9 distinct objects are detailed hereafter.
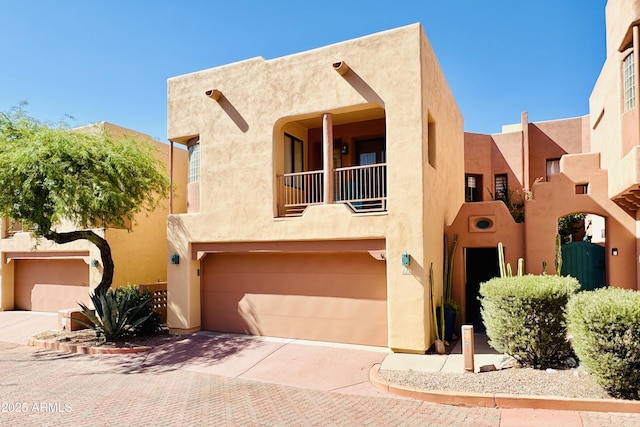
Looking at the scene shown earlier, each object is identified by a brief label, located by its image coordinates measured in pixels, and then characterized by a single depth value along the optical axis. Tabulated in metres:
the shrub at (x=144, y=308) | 12.26
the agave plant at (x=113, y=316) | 11.38
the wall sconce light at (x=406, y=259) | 9.37
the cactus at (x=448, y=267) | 11.13
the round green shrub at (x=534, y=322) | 7.52
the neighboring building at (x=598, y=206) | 9.45
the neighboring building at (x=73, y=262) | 15.57
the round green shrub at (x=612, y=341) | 5.95
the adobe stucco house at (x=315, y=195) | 9.70
